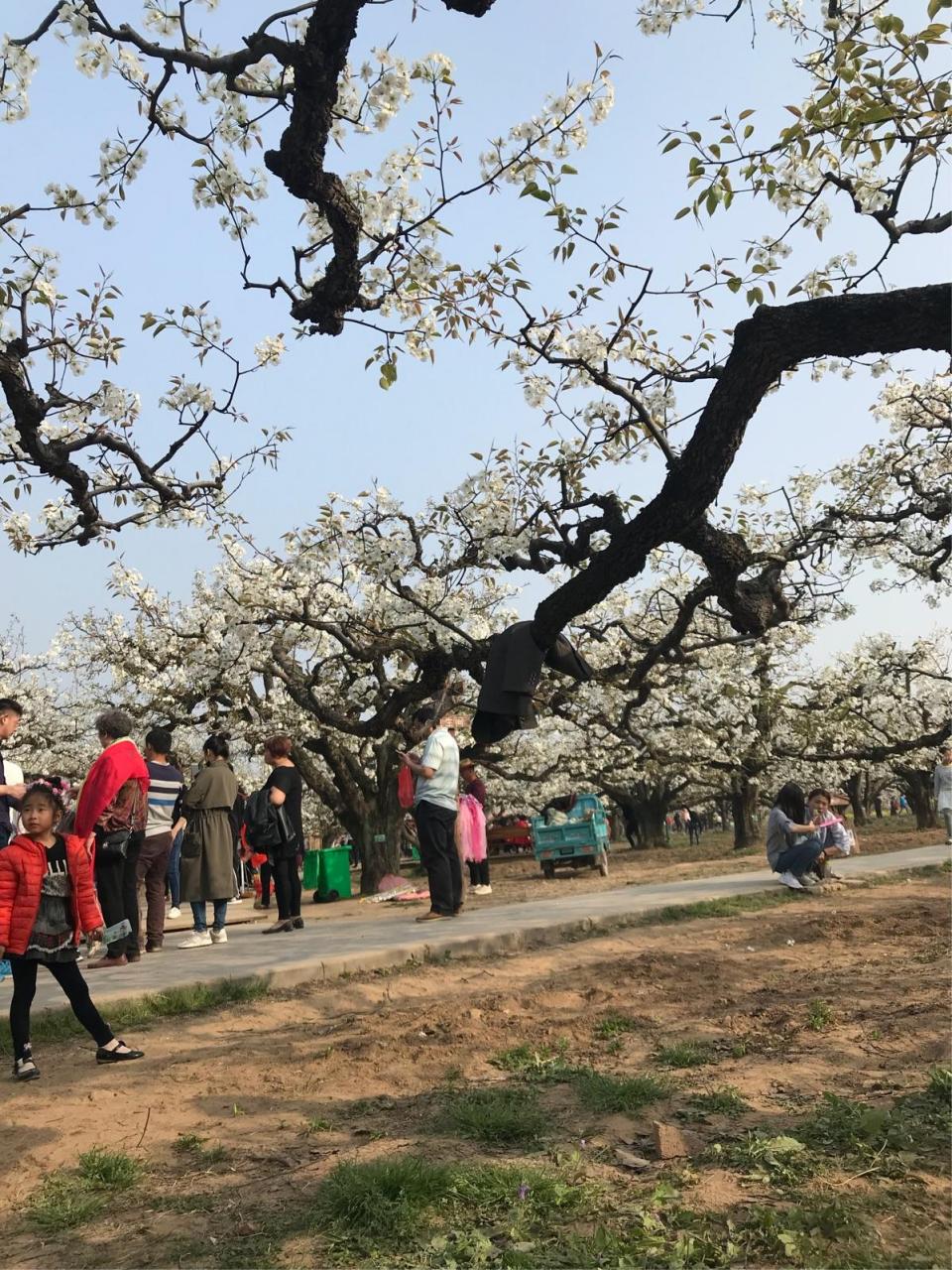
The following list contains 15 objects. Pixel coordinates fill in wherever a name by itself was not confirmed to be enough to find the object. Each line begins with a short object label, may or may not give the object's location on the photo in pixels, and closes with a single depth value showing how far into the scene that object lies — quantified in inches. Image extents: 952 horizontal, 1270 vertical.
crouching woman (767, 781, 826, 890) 422.0
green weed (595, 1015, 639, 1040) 200.2
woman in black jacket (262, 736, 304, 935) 329.4
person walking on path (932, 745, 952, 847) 616.1
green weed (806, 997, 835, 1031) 192.1
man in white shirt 343.6
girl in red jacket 184.7
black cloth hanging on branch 175.6
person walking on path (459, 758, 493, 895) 491.3
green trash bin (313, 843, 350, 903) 577.0
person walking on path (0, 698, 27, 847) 235.3
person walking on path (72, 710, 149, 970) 263.4
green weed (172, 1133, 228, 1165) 139.9
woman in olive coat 314.5
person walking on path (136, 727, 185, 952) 314.0
